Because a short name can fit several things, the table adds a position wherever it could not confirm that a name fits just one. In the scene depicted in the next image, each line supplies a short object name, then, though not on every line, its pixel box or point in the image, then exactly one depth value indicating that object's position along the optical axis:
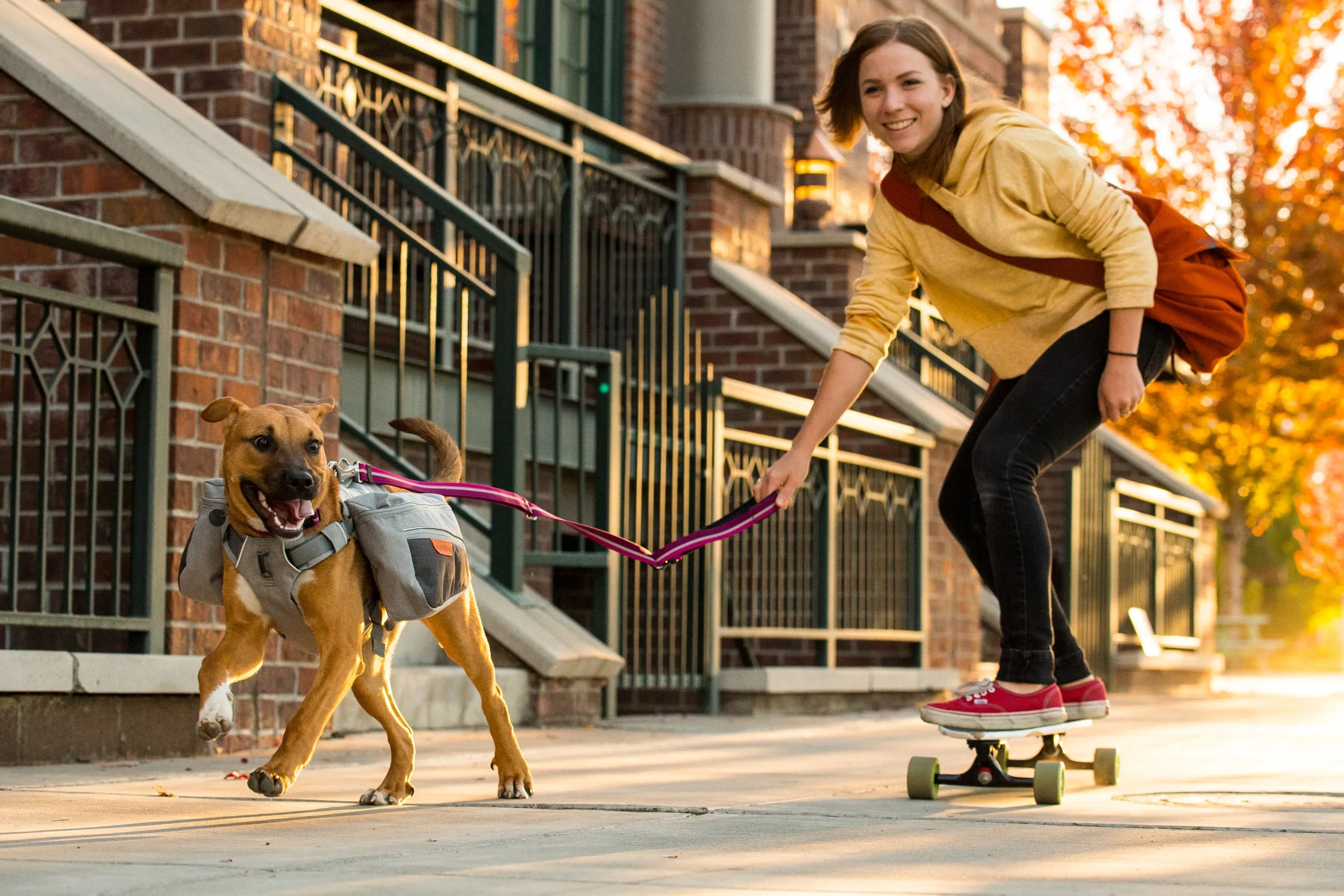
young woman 4.86
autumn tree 21.06
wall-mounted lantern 13.96
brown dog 4.29
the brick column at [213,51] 7.17
